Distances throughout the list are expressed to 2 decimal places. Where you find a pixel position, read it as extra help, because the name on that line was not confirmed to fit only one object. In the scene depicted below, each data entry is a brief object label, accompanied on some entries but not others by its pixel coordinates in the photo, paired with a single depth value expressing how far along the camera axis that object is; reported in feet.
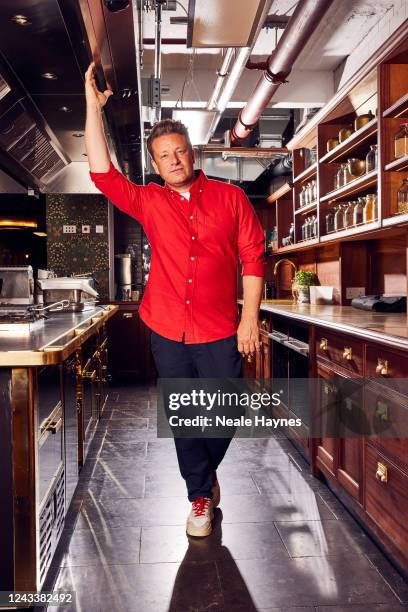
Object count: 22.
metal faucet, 17.52
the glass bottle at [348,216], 13.52
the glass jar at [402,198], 10.36
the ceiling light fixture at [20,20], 7.61
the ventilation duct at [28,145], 10.80
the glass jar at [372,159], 11.91
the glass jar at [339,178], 14.26
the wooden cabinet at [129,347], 22.40
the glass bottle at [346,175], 13.67
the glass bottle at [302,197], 17.48
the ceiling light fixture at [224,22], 10.36
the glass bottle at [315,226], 15.77
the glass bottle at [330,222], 14.70
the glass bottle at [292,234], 19.01
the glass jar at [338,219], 14.15
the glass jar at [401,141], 10.37
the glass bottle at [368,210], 11.88
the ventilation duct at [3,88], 9.32
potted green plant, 16.53
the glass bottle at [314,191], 16.27
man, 8.21
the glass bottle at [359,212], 12.62
